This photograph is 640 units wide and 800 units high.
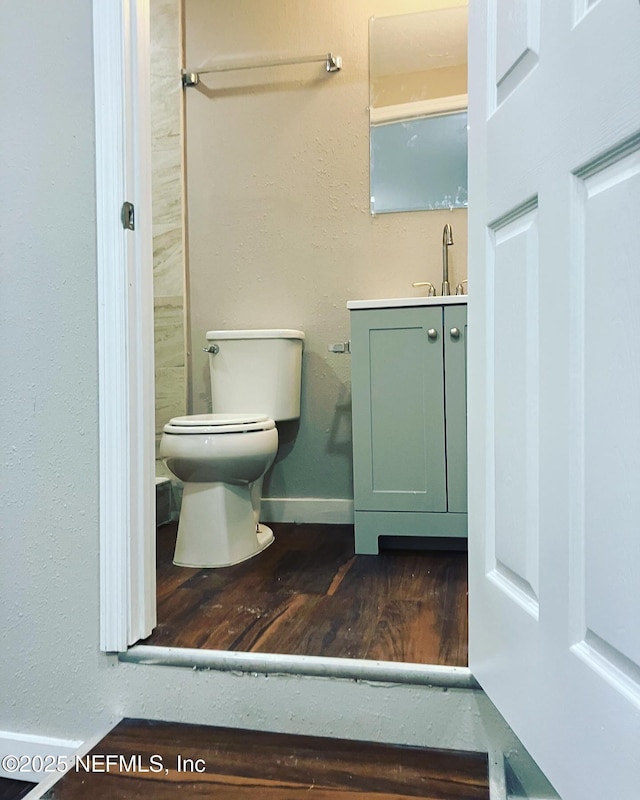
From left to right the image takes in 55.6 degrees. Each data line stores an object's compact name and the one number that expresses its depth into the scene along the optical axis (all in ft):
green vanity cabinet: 6.49
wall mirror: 7.66
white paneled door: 2.17
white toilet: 6.10
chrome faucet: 7.52
